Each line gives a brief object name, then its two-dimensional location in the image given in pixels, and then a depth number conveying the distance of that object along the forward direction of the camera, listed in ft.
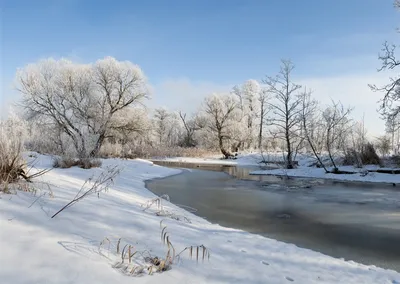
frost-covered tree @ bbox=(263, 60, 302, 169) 64.54
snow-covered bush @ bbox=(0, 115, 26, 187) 13.07
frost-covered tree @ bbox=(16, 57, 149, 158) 73.77
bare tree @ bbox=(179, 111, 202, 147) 150.26
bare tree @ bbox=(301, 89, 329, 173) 61.29
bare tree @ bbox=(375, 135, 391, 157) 62.64
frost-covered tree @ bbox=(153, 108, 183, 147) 185.72
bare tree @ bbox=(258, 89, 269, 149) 125.10
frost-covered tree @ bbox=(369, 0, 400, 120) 44.36
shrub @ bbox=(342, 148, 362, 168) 54.34
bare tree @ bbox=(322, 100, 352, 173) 58.80
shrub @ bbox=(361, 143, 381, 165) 54.88
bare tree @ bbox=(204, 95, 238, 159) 123.24
